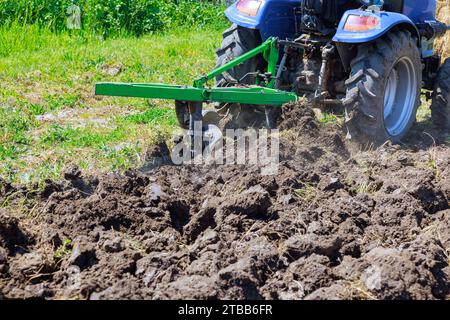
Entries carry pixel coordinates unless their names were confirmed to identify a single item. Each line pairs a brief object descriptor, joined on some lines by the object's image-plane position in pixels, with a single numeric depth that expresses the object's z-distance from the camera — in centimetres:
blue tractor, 1189
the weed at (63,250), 824
